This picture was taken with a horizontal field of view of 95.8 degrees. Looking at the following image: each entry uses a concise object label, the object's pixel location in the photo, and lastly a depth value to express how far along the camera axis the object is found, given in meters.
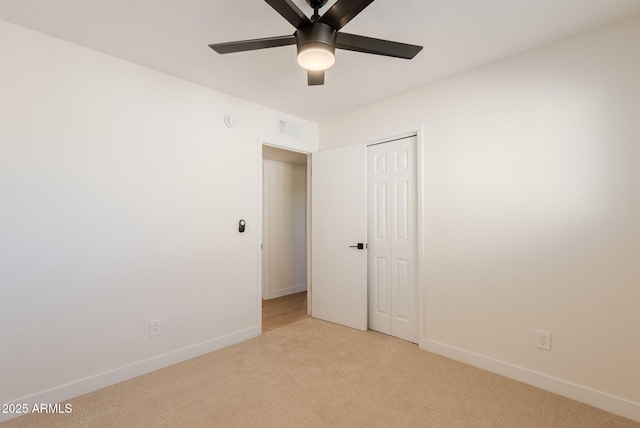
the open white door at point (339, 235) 3.19
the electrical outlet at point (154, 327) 2.34
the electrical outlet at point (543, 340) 2.05
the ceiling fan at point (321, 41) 1.33
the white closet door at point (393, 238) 2.88
